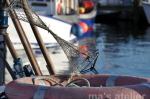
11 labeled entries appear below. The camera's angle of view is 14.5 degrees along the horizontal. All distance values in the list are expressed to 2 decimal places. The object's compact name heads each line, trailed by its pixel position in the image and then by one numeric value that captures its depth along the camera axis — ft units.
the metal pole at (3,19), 30.12
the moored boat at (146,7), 146.66
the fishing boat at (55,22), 77.63
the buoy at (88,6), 147.06
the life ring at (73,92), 23.91
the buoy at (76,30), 96.72
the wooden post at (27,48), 39.84
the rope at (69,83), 27.83
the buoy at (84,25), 116.09
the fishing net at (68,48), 33.42
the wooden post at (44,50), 39.68
